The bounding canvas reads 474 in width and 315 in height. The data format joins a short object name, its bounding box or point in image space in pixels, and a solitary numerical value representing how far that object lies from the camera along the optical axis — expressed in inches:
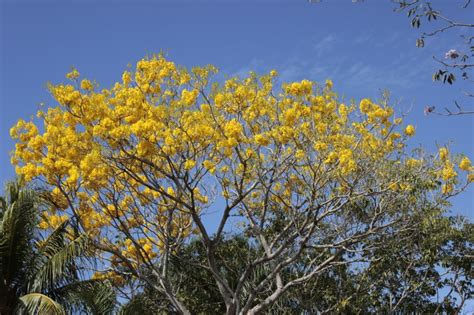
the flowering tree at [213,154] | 351.9
